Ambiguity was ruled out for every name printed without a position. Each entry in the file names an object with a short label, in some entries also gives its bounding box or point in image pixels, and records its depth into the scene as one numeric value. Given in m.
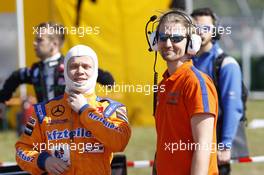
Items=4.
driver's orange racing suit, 9.05
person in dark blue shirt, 11.90
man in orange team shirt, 8.72
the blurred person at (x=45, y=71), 14.00
